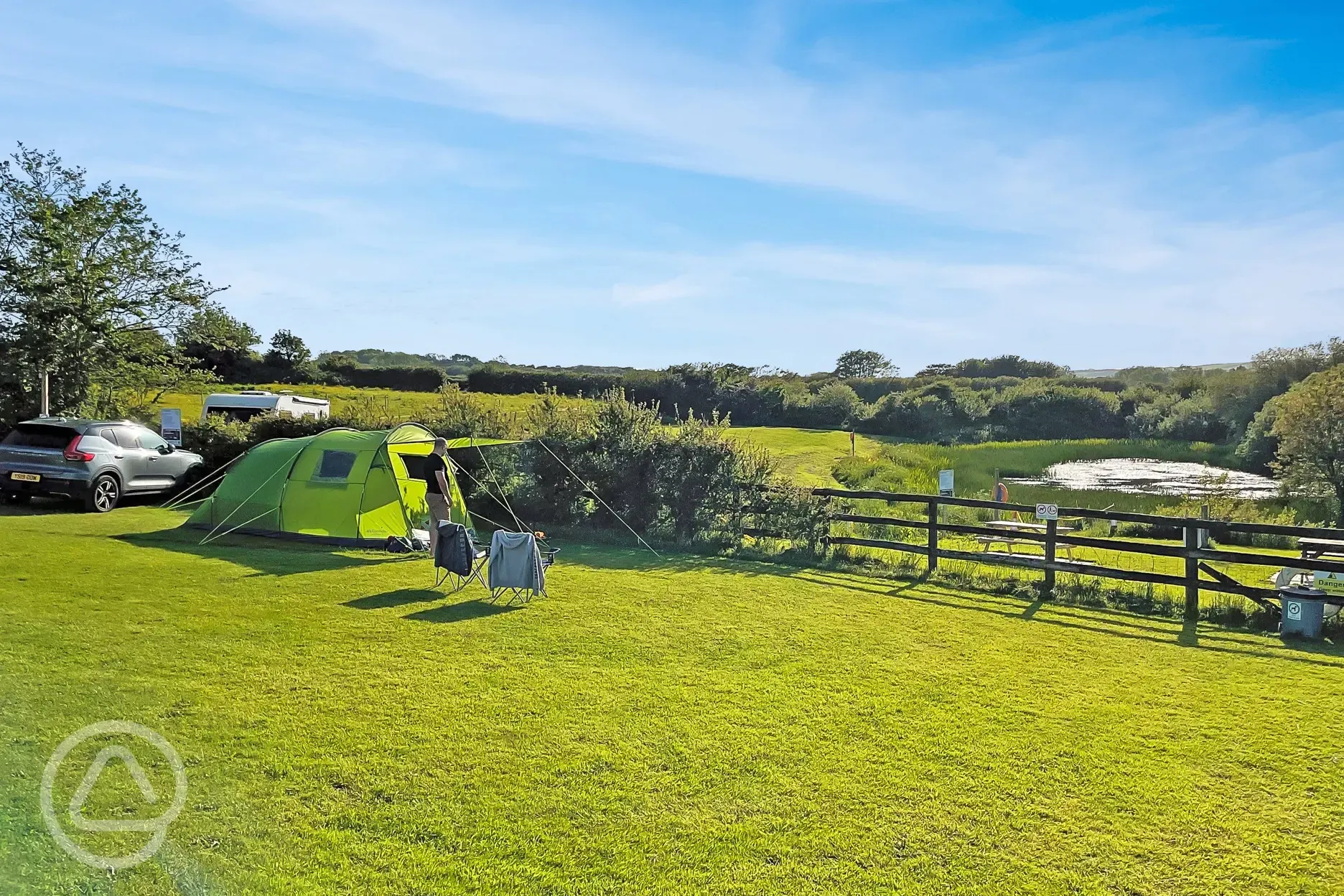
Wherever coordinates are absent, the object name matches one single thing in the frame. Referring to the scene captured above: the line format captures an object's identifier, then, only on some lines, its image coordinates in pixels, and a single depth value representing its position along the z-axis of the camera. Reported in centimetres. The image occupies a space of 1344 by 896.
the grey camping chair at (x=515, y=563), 969
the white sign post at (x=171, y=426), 1719
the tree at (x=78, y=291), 1836
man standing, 1195
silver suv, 1510
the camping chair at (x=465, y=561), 1004
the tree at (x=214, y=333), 2128
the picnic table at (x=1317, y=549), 995
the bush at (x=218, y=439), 1838
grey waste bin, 908
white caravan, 2280
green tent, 1283
